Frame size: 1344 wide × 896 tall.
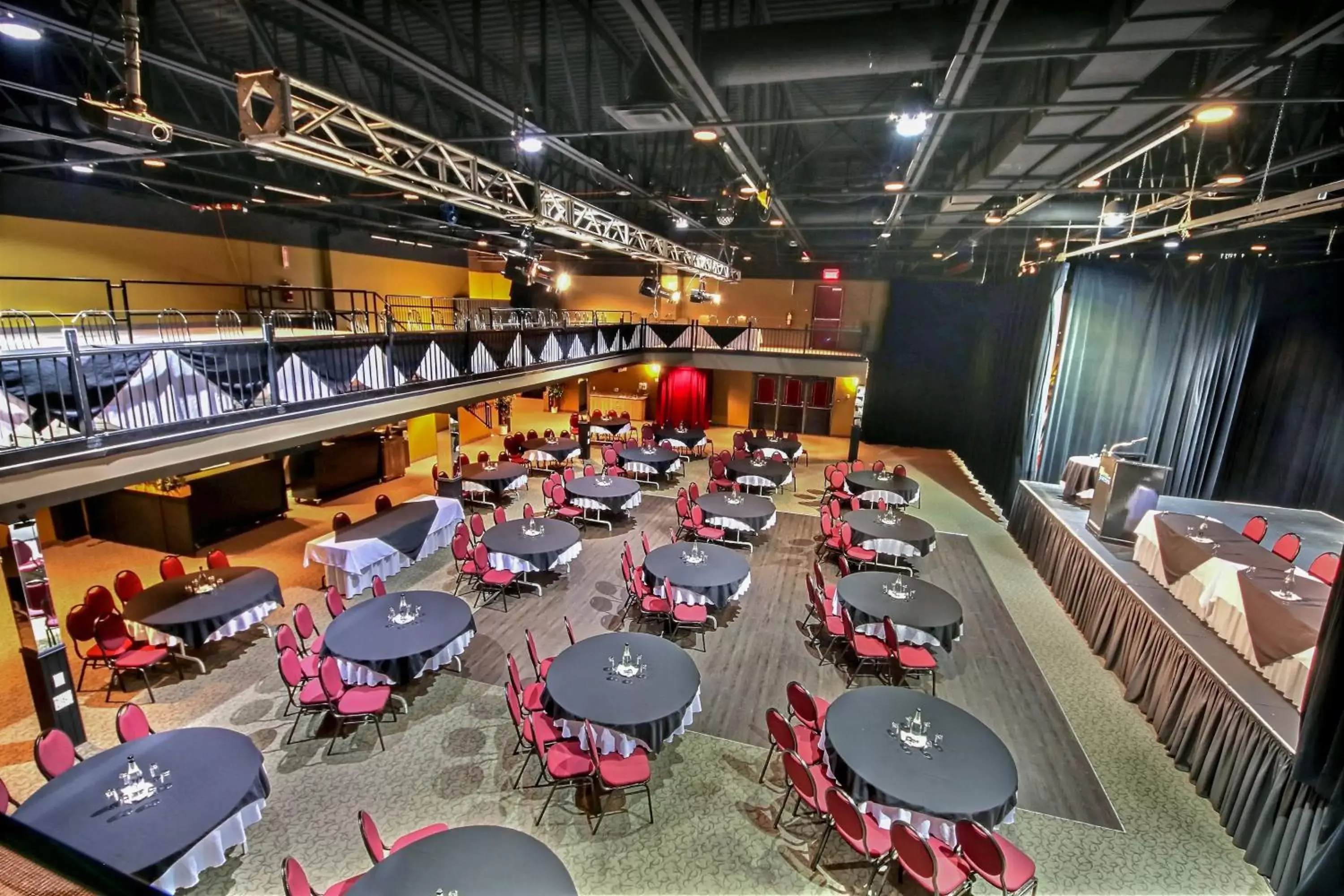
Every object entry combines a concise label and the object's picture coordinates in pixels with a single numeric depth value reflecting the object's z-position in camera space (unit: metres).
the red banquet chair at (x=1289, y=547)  8.56
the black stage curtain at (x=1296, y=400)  11.09
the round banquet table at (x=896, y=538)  10.45
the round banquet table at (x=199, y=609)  7.23
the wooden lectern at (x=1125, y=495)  9.48
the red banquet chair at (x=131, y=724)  5.19
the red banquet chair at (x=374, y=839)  4.16
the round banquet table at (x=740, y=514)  11.39
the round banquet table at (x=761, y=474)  14.27
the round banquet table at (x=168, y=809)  4.21
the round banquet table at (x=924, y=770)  4.64
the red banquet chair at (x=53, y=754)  4.77
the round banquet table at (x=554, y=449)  16.02
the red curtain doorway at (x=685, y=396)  22.92
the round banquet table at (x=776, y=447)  16.98
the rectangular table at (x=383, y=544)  9.45
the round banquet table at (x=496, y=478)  13.43
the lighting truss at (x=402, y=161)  5.23
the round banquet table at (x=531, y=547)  9.54
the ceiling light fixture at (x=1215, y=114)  4.61
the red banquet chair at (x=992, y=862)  4.24
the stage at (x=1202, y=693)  5.04
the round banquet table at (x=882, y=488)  13.03
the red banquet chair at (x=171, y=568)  8.34
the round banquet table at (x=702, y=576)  8.39
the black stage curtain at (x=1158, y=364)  11.44
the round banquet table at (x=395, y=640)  6.50
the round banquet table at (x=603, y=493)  12.52
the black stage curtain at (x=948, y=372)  16.08
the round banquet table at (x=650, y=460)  15.23
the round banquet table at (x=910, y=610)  7.46
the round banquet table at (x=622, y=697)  5.51
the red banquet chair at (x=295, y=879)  3.75
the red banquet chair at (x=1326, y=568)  7.71
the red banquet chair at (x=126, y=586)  7.94
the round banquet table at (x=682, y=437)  17.66
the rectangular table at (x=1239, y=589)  5.82
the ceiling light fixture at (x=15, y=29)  4.79
